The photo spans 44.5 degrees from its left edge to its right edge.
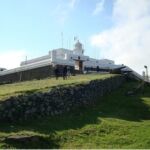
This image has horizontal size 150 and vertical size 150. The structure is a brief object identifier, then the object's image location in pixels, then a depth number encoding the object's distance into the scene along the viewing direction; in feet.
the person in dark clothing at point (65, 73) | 45.45
